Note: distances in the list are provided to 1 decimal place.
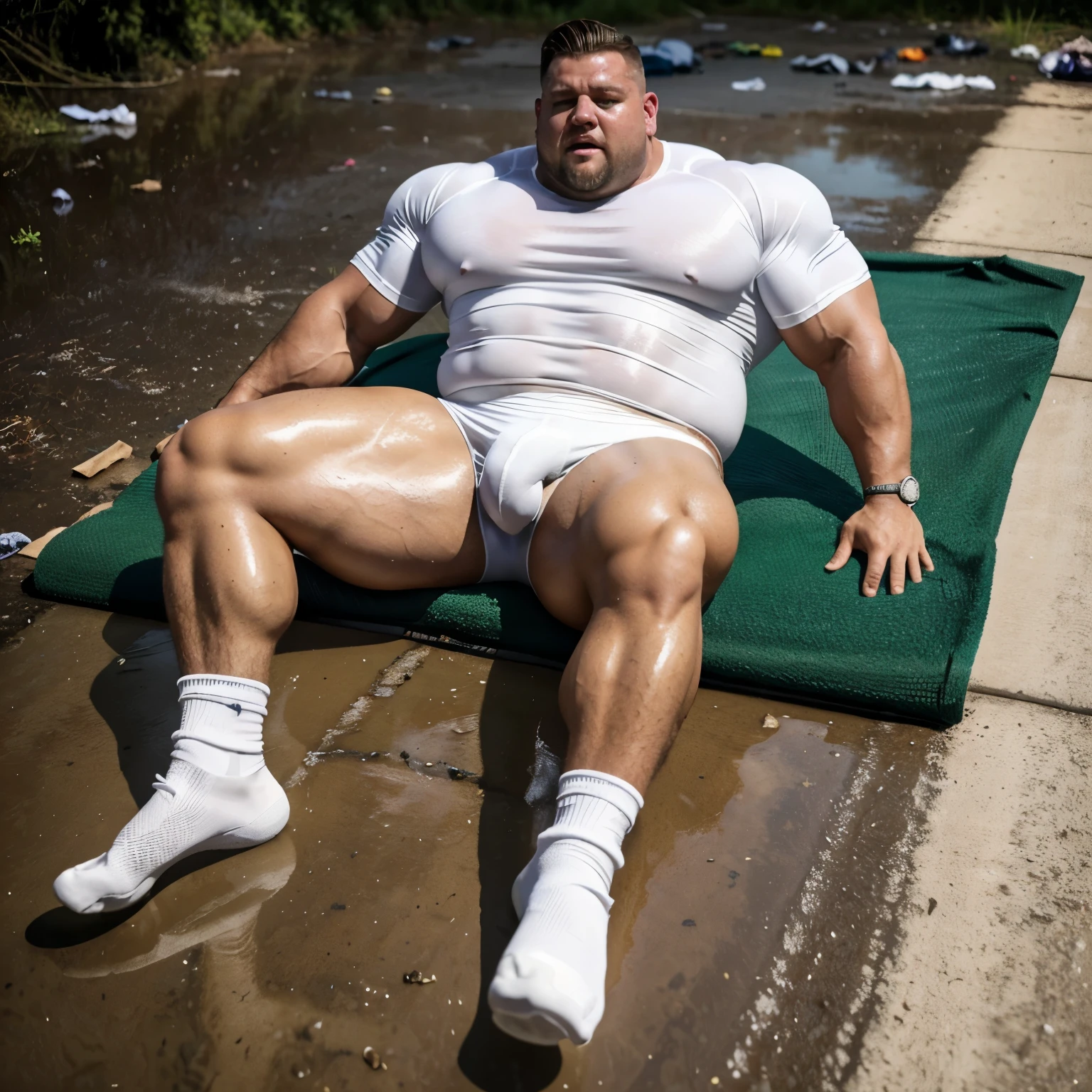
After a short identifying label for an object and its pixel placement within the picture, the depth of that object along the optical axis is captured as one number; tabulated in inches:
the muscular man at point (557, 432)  75.9
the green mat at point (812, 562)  90.2
